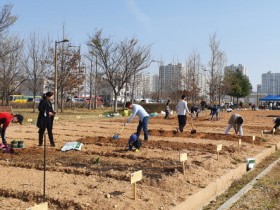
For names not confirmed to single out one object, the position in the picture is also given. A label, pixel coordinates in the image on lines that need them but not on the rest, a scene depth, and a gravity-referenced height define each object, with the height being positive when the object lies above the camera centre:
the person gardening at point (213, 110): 20.69 -0.48
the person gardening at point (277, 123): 13.87 -0.87
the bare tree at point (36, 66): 26.70 +3.04
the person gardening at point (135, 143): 7.85 -1.02
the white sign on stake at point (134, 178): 4.36 -1.07
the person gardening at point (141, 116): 8.68 -0.39
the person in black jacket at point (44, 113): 8.50 -0.32
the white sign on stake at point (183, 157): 5.66 -0.99
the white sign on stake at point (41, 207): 3.20 -1.09
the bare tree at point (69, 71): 28.57 +2.91
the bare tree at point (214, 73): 32.83 +3.16
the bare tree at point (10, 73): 25.18 +2.35
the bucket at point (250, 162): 7.49 -1.43
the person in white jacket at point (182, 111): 12.29 -0.34
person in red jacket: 7.95 -0.48
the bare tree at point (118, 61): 30.77 +4.03
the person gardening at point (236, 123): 10.95 -0.70
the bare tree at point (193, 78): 33.69 +2.74
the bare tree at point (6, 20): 17.77 +4.61
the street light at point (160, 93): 44.34 +1.33
